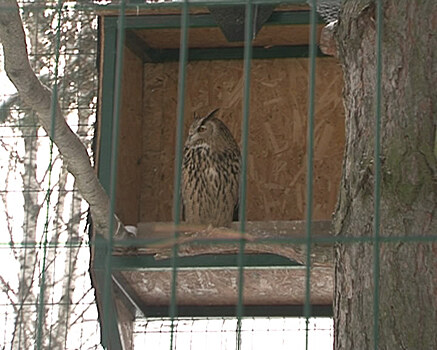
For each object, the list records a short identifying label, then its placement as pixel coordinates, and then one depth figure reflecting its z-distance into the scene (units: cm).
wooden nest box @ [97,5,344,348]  1075
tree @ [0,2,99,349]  1161
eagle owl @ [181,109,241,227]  1098
